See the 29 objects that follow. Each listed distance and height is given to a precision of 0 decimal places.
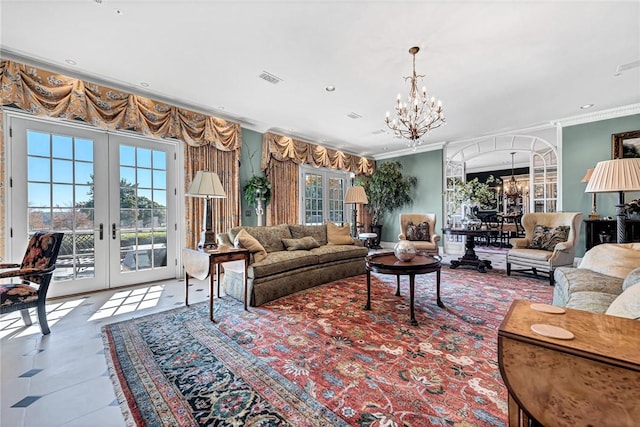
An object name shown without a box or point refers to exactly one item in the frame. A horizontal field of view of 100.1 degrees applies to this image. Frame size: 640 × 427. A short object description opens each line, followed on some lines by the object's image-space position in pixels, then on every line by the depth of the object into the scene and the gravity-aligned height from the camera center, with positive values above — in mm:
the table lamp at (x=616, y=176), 2195 +308
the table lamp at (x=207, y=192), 2945 +249
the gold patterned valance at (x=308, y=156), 5402 +1385
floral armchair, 2113 -511
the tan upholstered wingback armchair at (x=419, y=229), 4985 -313
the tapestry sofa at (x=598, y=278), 1737 -529
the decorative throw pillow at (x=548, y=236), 4008 -360
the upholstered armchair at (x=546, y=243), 3776 -454
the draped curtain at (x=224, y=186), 4266 +438
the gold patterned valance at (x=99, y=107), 2846 +1374
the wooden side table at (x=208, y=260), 2629 -478
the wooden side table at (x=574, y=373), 763 -496
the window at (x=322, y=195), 6426 +482
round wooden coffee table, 2574 -527
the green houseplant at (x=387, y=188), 7250 +689
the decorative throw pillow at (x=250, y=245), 3199 -369
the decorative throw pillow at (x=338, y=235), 4523 -364
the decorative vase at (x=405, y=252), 2906 -417
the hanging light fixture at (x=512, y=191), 8923 +755
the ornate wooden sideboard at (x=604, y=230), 4206 -293
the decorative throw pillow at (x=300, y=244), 3869 -436
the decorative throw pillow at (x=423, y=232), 5238 -364
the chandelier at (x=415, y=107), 3213 +1608
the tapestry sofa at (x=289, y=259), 3101 -596
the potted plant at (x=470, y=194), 5417 +407
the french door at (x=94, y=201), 3082 +180
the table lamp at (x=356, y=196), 5355 +359
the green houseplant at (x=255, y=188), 5020 +497
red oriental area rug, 1406 -1035
